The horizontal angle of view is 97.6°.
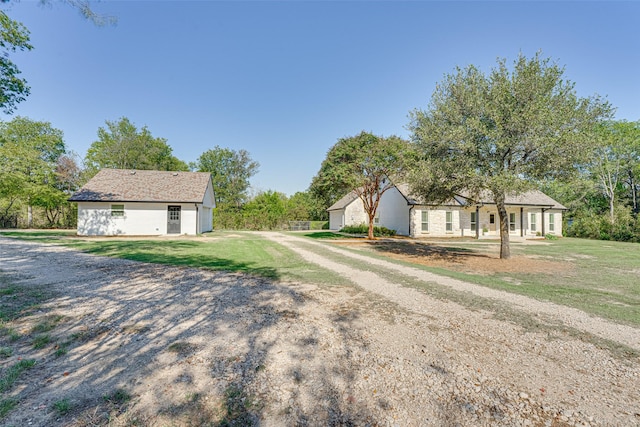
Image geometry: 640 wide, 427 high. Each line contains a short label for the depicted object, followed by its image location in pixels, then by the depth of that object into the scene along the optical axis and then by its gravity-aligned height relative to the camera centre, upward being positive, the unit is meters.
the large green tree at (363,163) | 18.91 +3.92
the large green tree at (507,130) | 9.72 +3.31
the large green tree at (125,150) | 39.91 +10.30
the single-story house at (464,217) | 23.67 +0.32
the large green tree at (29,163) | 23.03 +4.96
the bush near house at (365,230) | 24.88 -0.97
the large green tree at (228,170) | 50.41 +9.04
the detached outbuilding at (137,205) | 20.38 +1.04
